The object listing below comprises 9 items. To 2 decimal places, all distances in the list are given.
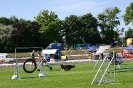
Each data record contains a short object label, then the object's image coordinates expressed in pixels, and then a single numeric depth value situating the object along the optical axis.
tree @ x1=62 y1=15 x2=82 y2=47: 121.12
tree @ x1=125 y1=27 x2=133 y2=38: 150.09
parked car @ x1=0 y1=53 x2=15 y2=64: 59.34
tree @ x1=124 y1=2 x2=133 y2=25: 94.00
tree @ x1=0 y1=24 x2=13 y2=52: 94.12
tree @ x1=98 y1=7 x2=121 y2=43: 109.39
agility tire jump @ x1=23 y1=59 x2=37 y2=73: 27.98
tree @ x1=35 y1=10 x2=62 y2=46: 92.19
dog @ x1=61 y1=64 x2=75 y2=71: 30.63
